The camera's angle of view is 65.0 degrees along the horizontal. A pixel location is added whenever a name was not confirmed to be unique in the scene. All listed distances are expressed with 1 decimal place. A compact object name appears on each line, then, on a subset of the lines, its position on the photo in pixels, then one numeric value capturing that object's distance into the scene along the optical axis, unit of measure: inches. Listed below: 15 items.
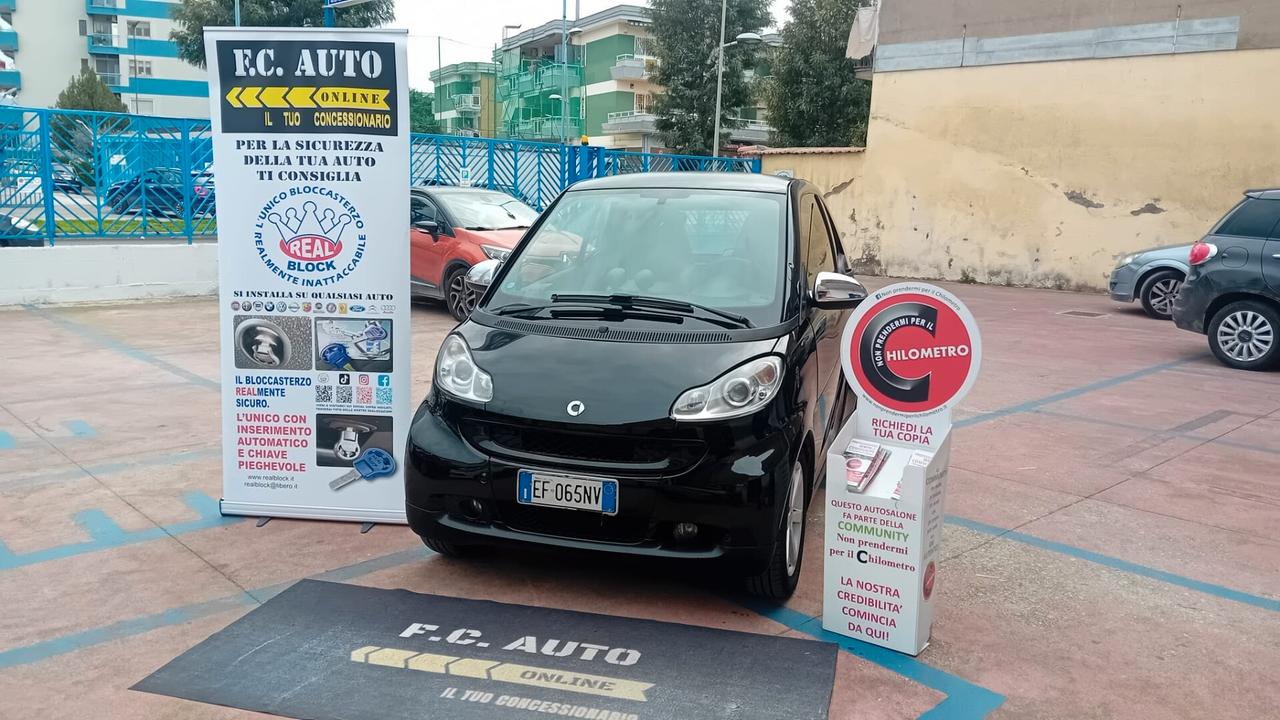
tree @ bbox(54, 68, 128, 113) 2078.0
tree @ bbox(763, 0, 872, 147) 1272.1
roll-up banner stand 179.2
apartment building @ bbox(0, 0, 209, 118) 2566.4
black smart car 144.6
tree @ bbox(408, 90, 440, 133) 2667.3
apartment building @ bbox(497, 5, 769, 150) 1937.7
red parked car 459.8
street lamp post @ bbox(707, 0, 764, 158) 1152.8
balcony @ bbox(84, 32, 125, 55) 2576.3
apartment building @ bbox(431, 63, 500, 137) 2679.6
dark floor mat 124.9
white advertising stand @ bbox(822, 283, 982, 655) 137.6
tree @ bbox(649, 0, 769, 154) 1429.6
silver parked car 536.7
